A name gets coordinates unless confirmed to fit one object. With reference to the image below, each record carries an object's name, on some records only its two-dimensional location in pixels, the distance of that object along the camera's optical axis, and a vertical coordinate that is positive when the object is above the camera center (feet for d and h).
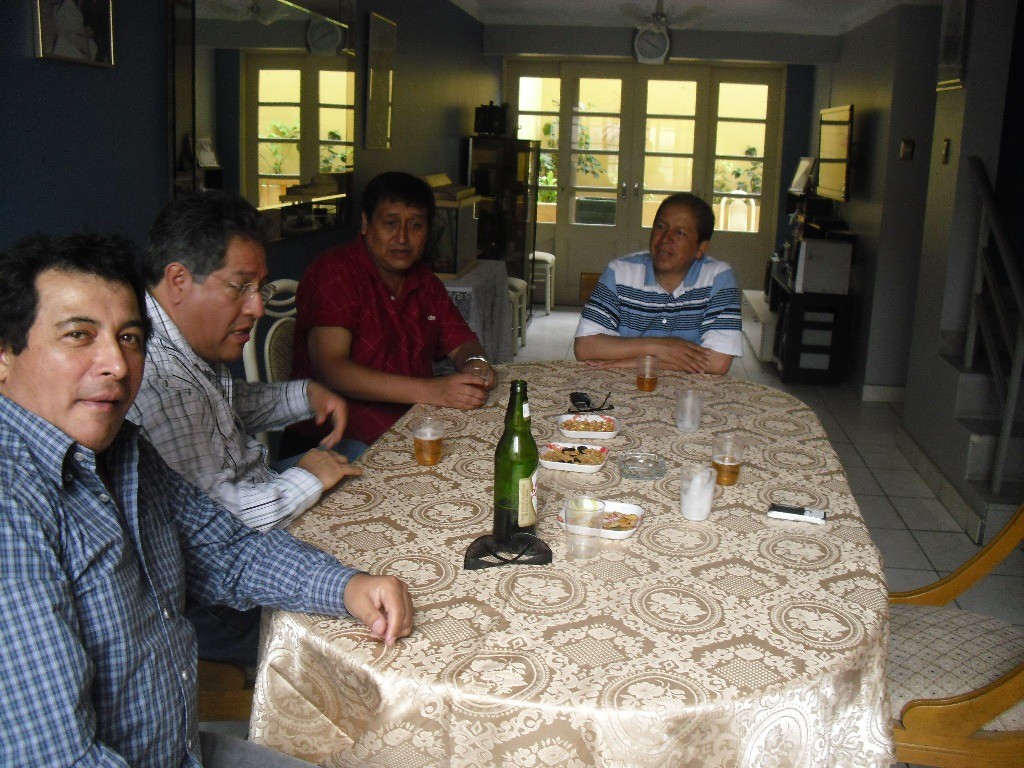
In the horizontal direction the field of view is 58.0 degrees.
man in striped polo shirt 9.59 -0.92
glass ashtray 6.27 -1.69
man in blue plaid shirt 3.22 -1.35
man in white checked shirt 5.50 -1.07
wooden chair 5.40 -2.75
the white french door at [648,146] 27.96 +2.19
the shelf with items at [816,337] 20.62 -2.47
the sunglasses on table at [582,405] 7.98 -1.61
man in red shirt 8.96 -1.07
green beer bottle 5.01 -1.37
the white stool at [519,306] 21.06 -2.16
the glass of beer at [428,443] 6.40 -1.60
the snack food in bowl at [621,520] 5.19 -1.73
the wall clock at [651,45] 21.70 +4.04
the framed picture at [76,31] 7.34 +1.34
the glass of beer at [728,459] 6.16 -1.56
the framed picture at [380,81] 15.58 +2.17
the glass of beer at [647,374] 8.69 -1.44
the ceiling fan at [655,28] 19.15 +4.18
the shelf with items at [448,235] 16.97 -0.46
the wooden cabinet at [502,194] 22.36 +0.44
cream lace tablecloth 3.69 -1.87
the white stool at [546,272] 26.50 -1.73
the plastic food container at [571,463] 6.27 -1.67
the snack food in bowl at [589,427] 7.11 -1.63
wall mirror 9.80 +1.19
